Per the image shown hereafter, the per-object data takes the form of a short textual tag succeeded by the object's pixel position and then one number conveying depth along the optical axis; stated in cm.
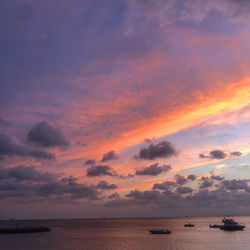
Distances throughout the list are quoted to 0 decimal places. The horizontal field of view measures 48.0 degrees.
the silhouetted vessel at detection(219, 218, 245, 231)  17931
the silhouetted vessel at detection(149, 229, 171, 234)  16425
